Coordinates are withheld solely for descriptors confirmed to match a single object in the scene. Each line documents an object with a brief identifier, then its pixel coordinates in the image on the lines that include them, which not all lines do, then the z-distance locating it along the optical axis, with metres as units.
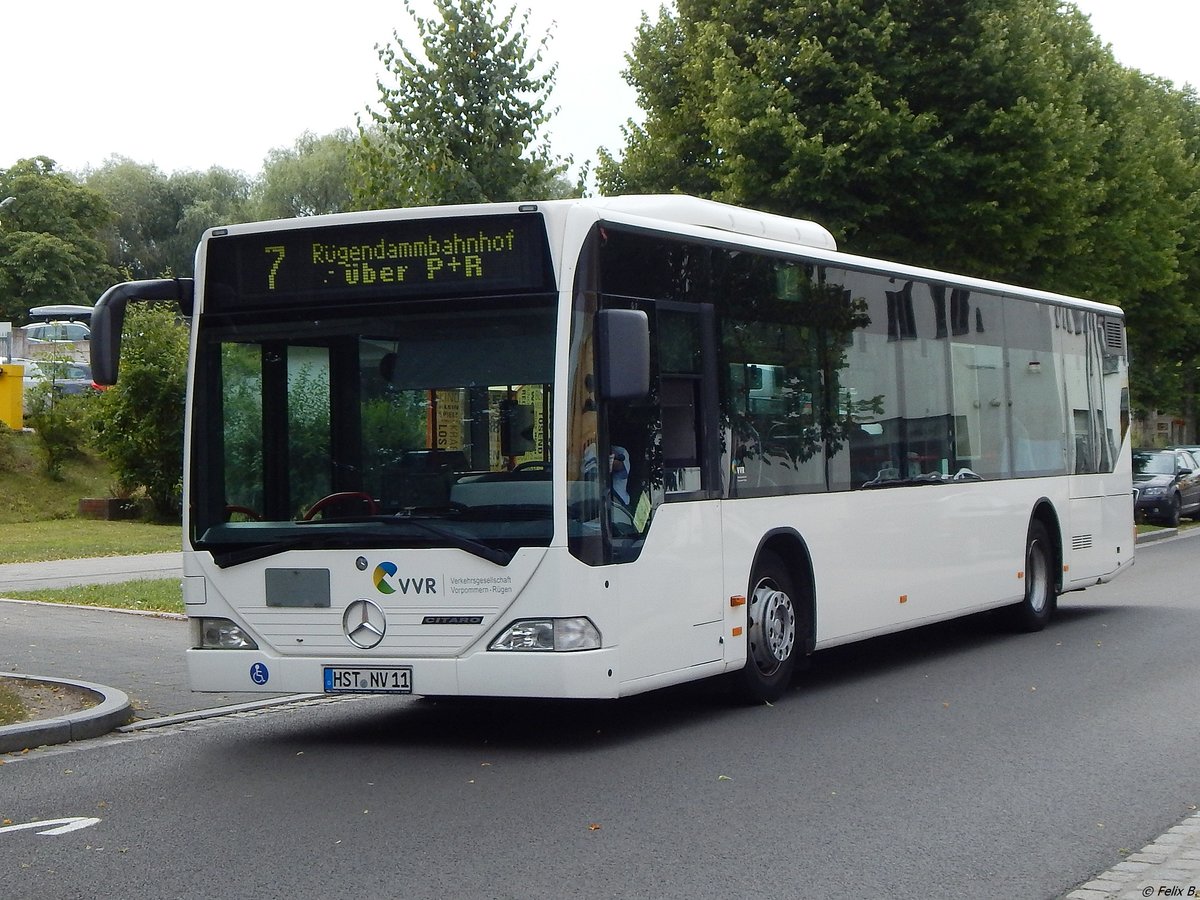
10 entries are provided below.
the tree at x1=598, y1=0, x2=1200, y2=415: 25.22
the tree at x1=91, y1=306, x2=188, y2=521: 32.75
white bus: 8.92
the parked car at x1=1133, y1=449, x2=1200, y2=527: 34.56
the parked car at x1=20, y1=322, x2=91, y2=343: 54.06
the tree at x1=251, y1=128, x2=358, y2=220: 67.94
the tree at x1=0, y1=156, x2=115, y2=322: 72.06
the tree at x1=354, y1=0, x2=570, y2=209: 18.19
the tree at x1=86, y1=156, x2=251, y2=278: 82.62
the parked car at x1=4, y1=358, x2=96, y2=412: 35.69
